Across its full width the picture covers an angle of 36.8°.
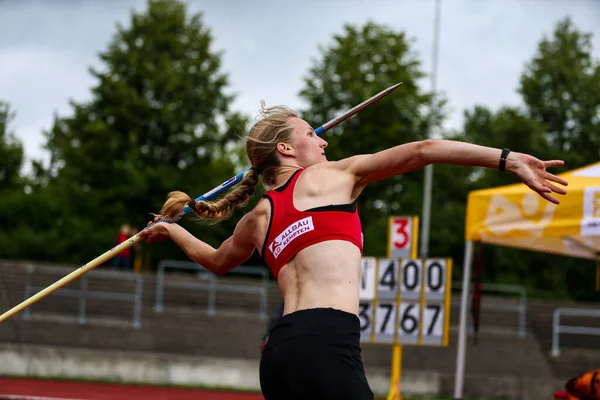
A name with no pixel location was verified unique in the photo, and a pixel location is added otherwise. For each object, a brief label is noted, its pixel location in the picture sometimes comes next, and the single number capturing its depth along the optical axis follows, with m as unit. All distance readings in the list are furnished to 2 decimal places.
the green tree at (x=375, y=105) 35.28
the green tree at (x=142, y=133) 35.47
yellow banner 8.56
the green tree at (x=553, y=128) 35.25
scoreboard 9.72
